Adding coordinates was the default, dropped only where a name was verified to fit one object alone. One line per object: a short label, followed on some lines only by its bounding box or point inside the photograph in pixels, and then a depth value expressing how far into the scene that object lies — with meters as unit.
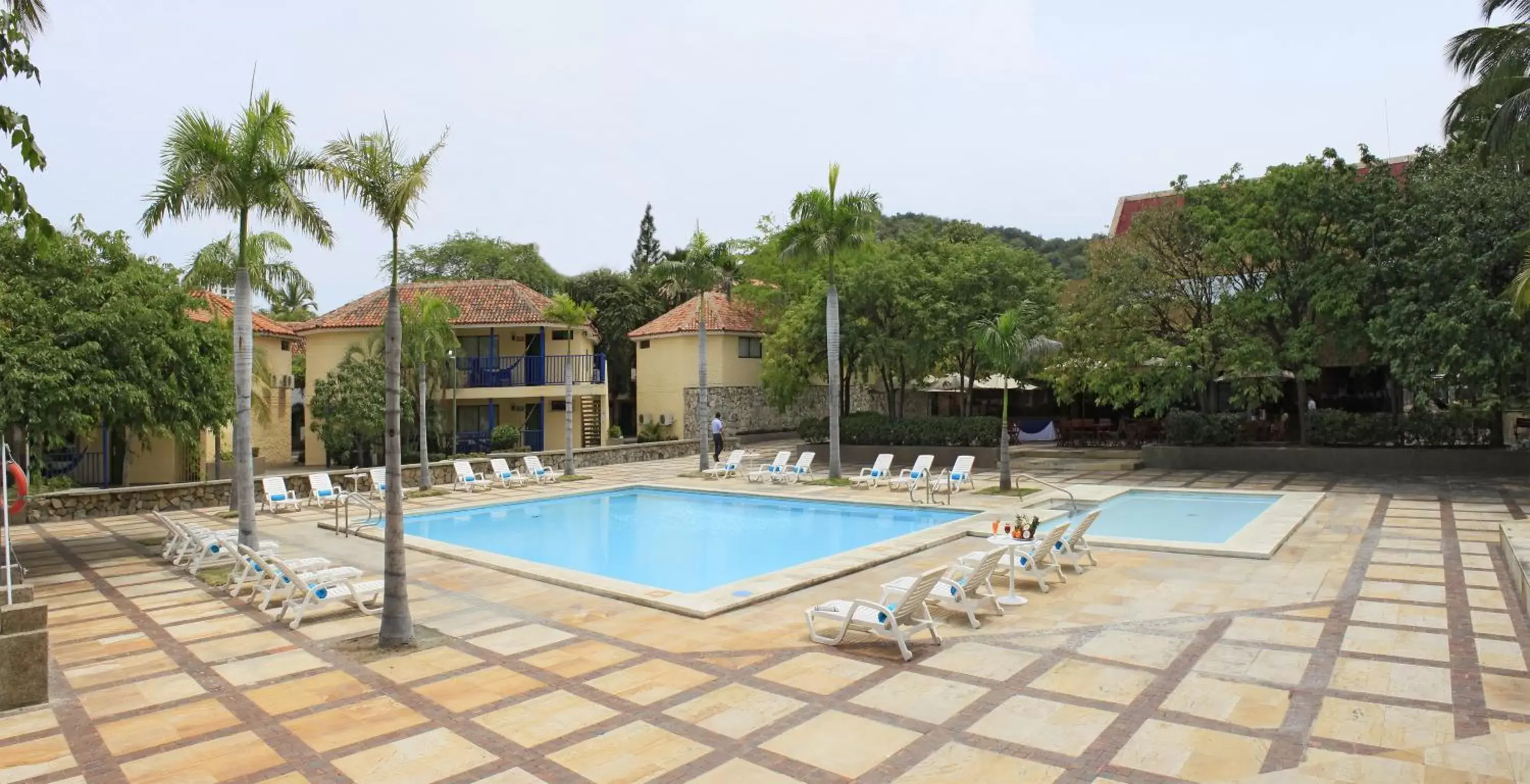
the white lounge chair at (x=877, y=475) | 20.06
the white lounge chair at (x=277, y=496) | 17.72
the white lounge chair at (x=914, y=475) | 18.03
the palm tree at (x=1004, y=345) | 18.20
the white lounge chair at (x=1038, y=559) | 9.78
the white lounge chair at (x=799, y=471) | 21.20
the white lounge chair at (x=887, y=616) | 7.43
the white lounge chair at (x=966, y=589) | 8.34
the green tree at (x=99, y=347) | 11.54
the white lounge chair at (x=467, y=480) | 21.09
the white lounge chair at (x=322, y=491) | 18.20
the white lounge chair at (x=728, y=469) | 23.06
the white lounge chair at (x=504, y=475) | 21.84
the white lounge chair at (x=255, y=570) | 9.65
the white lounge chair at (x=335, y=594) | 8.88
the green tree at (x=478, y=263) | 50.72
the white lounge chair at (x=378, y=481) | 18.81
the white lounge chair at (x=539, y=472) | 22.80
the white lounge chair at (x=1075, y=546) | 10.80
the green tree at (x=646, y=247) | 67.38
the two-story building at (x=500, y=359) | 29.81
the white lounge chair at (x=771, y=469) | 21.44
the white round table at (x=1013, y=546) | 9.15
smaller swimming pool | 14.63
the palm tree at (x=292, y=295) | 18.78
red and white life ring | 7.86
